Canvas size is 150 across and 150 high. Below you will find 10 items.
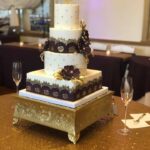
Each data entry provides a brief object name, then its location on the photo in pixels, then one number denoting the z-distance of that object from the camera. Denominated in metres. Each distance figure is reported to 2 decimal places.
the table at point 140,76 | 3.42
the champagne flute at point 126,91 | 1.63
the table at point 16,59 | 4.44
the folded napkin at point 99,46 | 4.70
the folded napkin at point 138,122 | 1.71
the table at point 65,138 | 1.44
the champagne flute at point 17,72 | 1.95
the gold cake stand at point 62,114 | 1.48
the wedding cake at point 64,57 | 1.53
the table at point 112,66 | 3.60
